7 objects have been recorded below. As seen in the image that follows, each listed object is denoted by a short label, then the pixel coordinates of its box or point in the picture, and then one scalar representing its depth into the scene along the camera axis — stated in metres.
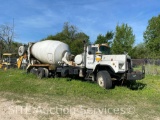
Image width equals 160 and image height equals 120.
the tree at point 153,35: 29.19
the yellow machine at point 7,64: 14.54
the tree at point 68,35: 27.48
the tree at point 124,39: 22.62
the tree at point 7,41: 24.68
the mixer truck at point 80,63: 6.64
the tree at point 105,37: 24.24
